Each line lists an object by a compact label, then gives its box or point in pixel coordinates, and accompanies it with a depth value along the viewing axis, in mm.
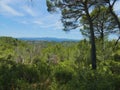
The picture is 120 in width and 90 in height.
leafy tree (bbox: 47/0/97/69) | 6838
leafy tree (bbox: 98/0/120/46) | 4050
